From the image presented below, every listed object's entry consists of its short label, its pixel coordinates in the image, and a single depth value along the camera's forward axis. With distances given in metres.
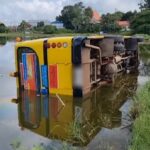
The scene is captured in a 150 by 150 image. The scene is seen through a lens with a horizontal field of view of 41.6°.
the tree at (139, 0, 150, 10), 36.33
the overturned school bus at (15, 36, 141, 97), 4.39
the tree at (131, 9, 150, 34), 21.94
